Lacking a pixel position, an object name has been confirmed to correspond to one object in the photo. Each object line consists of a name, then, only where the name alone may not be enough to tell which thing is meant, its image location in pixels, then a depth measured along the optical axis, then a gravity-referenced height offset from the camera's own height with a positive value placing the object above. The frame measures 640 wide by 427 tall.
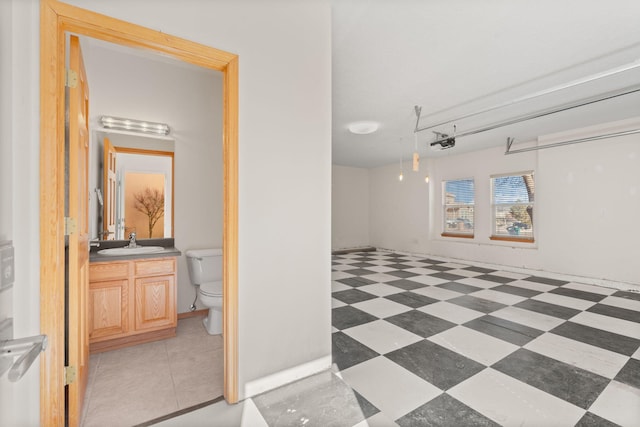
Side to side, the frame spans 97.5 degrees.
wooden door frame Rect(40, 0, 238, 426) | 1.22 +0.26
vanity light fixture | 2.71 +0.90
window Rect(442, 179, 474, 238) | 6.17 +0.17
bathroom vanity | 2.24 -0.71
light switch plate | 0.82 -0.16
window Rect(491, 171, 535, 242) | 5.24 +0.17
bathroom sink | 2.36 -0.32
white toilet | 2.61 -0.60
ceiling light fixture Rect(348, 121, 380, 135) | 4.27 +1.36
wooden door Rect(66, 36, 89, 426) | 1.41 -0.11
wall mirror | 2.71 +0.29
